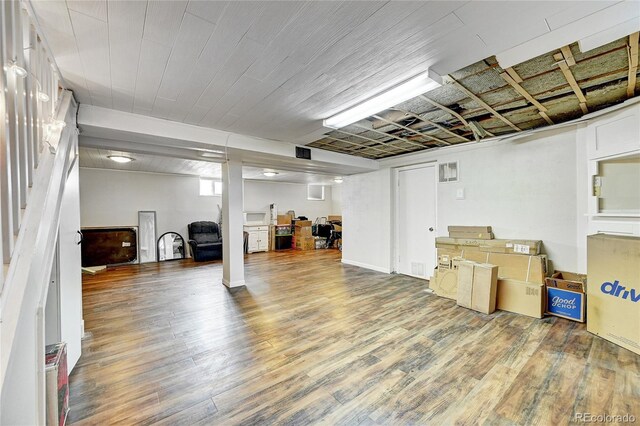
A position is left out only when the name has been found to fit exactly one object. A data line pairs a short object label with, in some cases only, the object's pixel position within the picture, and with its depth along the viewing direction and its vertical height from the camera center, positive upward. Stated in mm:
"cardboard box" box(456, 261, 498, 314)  3215 -1000
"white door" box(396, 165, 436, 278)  4746 -218
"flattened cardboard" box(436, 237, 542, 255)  3335 -517
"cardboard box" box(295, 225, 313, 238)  8672 -665
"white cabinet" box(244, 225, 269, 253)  8133 -821
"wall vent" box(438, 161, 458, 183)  4371 +646
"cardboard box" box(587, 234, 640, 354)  2348 -801
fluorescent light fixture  2068 +1020
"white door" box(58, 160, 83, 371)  2035 -495
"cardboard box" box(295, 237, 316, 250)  8656 -1086
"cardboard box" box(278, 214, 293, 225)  9000 -262
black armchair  6672 -760
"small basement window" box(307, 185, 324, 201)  10312 +777
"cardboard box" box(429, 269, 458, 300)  3695 -1090
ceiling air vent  4184 +971
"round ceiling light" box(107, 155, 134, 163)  5008 +1124
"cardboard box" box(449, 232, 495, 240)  3833 -404
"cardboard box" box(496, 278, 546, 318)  3072 -1106
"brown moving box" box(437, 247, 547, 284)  3182 -726
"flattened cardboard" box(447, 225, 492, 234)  3871 -308
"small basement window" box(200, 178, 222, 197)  7879 +807
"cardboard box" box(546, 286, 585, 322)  2906 -1121
